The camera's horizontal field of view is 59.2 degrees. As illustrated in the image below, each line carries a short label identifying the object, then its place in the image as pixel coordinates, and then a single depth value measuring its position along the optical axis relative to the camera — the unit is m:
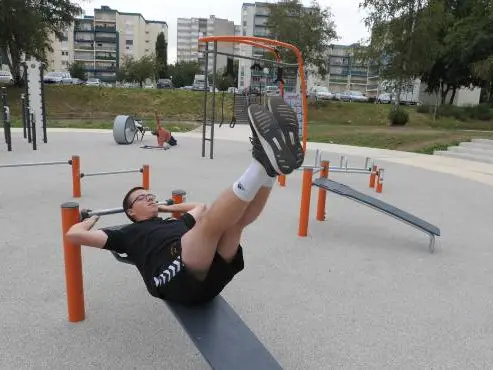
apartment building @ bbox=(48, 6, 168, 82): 96.25
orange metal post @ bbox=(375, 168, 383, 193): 7.36
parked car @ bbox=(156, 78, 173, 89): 50.16
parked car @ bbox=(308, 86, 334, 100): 31.56
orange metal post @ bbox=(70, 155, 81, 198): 5.54
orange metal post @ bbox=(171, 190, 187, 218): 3.44
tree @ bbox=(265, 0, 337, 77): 30.61
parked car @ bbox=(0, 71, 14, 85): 32.61
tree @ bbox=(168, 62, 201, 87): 75.88
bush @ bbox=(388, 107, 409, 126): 21.89
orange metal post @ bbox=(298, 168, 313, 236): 4.62
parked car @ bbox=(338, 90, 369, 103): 41.30
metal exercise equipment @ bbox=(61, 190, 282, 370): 1.99
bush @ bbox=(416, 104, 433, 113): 27.59
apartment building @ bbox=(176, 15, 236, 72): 163.62
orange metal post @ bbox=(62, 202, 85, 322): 2.66
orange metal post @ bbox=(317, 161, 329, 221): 5.31
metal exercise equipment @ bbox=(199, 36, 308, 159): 8.14
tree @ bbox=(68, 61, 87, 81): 67.00
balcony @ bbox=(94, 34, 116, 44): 98.51
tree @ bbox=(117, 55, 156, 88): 53.16
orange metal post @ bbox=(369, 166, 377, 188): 7.68
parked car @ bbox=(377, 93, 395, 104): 39.09
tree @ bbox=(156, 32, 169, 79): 81.62
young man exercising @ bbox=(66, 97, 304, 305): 1.91
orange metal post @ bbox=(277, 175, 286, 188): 7.62
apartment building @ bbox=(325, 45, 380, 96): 99.88
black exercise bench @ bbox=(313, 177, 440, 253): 4.32
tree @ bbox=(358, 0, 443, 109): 21.62
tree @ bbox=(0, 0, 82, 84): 25.98
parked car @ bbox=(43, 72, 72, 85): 37.87
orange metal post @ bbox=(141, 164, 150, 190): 5.38
